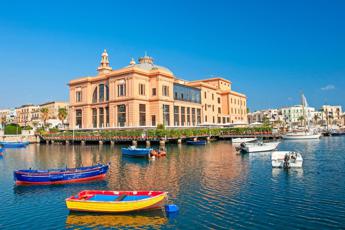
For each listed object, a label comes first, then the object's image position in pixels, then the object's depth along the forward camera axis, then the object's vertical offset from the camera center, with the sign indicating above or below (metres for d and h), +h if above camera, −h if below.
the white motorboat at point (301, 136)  91.11 -3.28
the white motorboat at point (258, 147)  54.41 -3.83
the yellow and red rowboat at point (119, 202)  20.92 -5.04
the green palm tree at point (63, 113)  118.69 +7.08
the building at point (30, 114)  182.12 +11.24
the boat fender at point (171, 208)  20.72 -5.49
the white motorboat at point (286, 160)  35.94 -4.16
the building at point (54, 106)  186.73 +15.73
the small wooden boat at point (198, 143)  77.94 -3.94
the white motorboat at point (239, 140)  78.51 -3.49
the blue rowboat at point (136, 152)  51.94 -3.94
